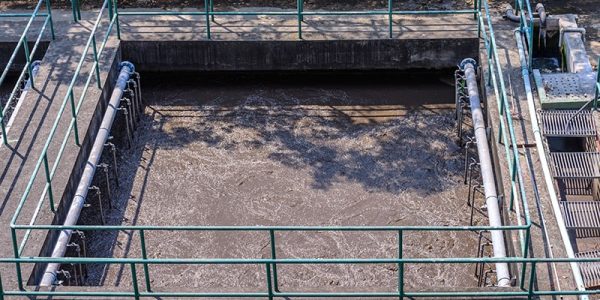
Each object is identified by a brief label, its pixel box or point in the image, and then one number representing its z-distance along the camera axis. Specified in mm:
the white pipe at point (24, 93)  15837
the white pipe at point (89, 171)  12812
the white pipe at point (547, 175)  12203
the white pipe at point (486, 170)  12930
